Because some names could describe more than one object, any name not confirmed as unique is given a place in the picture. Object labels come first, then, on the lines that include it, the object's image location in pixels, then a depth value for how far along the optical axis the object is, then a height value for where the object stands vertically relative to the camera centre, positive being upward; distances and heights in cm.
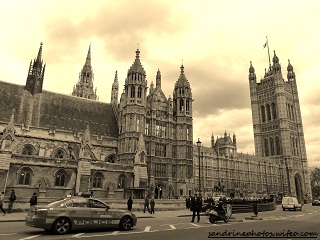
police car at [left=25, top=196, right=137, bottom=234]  1156 -114
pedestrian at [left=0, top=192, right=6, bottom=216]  2062 -93
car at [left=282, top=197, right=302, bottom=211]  3456 -112
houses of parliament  3481 +788
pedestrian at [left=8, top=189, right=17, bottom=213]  2164 -91
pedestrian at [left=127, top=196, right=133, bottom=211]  2433 -98
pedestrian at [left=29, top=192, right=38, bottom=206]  2155 -86
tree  12429 +665
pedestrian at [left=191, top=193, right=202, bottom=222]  1917 -89
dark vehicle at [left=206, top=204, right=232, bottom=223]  1838 -137
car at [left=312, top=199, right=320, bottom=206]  5303 -141
